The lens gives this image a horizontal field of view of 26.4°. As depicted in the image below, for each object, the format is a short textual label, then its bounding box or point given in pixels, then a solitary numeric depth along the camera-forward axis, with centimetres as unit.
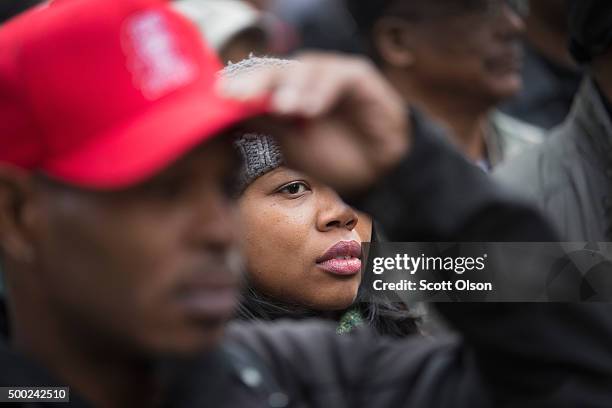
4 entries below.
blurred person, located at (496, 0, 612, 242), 430
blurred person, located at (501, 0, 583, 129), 675
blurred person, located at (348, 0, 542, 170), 599
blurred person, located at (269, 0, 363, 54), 881
